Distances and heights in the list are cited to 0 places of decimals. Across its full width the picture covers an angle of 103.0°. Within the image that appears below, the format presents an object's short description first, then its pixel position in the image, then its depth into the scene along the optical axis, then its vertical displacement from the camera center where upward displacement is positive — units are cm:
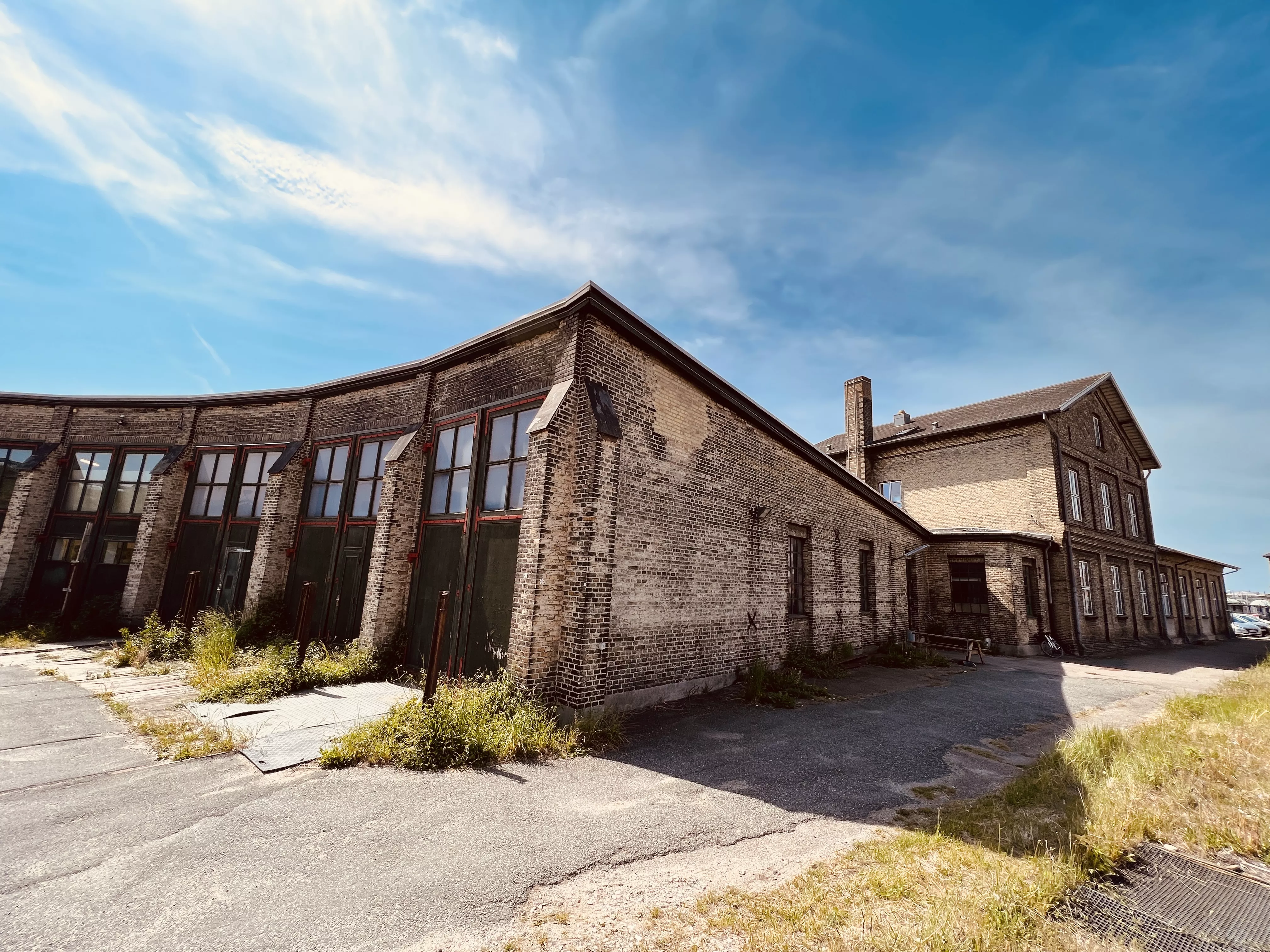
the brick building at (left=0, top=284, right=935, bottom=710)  723 +114
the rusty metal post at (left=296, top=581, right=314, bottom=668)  771 -86
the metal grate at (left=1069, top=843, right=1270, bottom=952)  305 -195
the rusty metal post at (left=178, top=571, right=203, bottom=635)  966 -91
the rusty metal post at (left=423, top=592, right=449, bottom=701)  627 -101
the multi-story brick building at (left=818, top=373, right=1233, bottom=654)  1719 +396
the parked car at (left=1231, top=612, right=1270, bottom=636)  3438 -71
